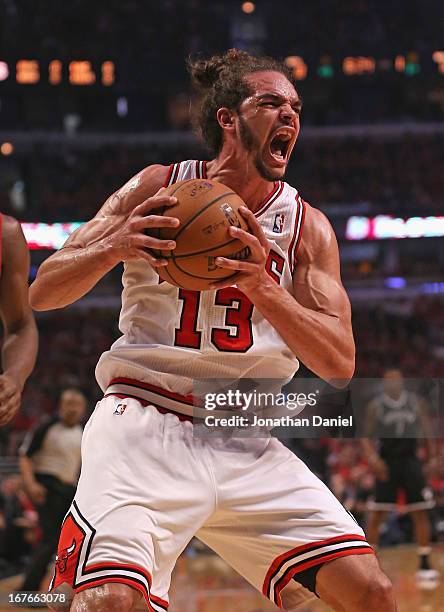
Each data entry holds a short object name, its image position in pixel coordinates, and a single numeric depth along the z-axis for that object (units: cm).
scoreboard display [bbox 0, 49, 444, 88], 2198
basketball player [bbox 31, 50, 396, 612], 266
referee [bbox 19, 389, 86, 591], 739
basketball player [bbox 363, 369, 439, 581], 799
